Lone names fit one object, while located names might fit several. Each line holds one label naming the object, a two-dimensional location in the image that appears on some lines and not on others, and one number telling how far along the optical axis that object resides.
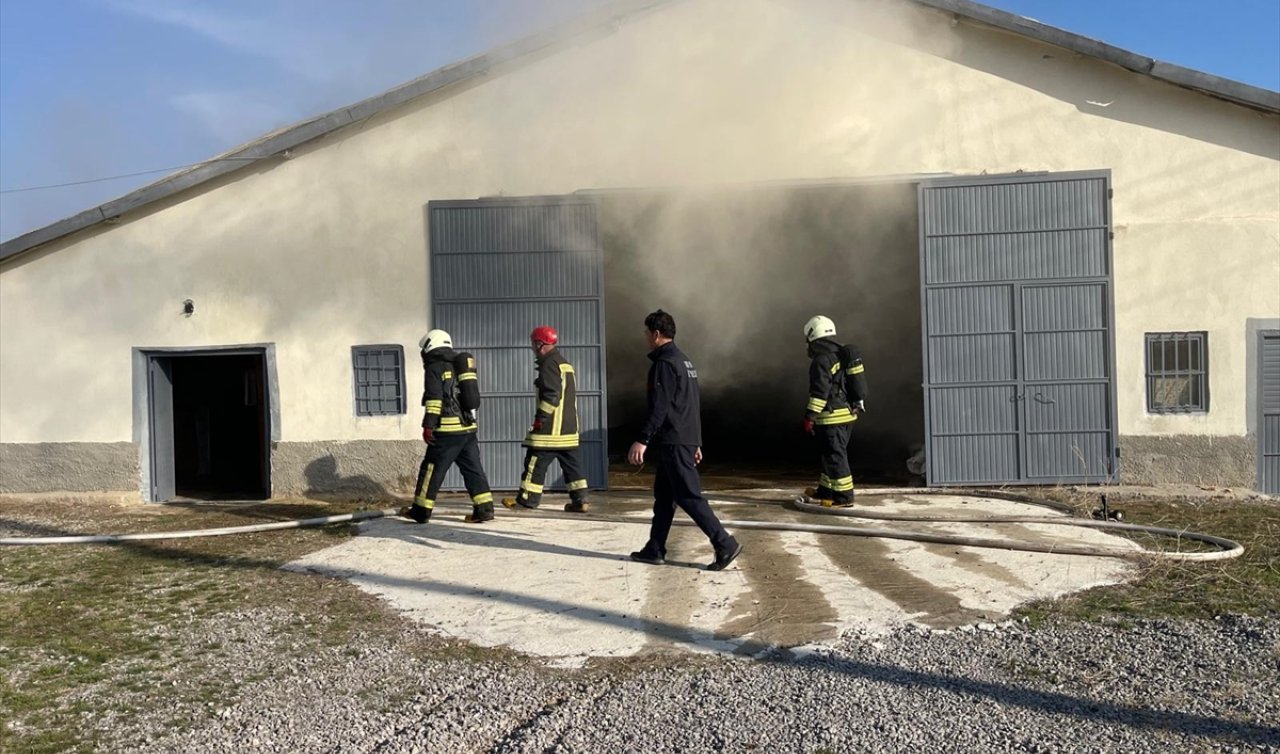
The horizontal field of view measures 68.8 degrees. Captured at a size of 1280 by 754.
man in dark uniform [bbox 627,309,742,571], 5.79
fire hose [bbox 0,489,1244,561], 6.15
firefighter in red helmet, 7.98
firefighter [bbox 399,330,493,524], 7.58
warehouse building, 9.34
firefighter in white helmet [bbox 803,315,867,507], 8.06
